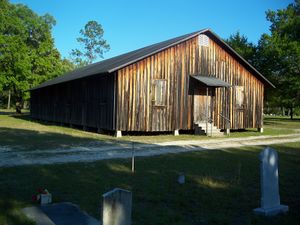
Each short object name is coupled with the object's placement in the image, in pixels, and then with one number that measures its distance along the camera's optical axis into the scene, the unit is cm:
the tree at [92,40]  7556
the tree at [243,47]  4122
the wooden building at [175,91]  2016
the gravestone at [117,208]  392
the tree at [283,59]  3647
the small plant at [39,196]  650
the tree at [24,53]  4328
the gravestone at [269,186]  628
